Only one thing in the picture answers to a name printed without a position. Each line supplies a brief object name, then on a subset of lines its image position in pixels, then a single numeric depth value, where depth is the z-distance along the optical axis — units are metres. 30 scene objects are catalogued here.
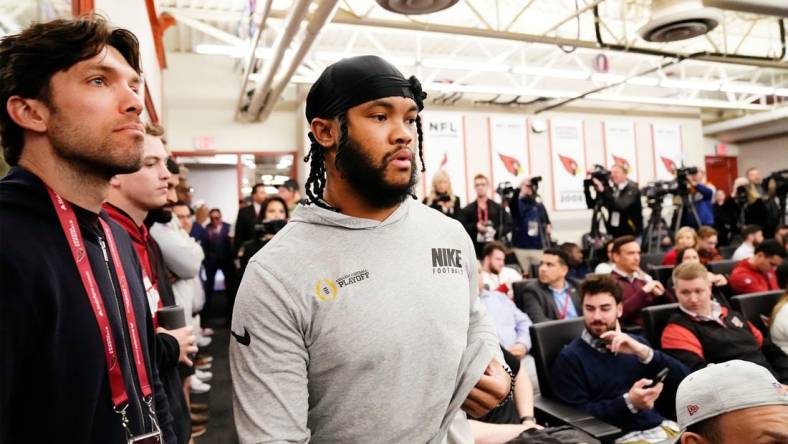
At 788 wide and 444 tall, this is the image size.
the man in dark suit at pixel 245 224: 4.59
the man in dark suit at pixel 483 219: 5.15
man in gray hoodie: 0.82
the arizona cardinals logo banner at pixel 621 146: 9.65
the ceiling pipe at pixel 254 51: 4.34
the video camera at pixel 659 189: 6.33
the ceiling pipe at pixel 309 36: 4.01
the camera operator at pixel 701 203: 6.58
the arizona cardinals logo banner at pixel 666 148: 9.90
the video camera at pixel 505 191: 5.98
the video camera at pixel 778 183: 7.08
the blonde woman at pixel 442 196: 4.83
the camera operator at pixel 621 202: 5.93
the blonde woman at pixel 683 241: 4.69
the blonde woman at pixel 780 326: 2.88
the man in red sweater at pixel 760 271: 3.98
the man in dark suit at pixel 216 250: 5.98
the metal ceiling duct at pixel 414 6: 3.21
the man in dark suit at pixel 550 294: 3.41
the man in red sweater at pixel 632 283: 3.51
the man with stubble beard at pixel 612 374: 2.10
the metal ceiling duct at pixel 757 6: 4.35
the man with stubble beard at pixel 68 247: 0.71
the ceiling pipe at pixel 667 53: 5.06
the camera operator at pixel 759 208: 7.11
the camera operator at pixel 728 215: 7.51
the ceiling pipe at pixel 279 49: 4.05
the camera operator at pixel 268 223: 2.92
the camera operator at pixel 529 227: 5.73
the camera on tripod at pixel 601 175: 5.96
